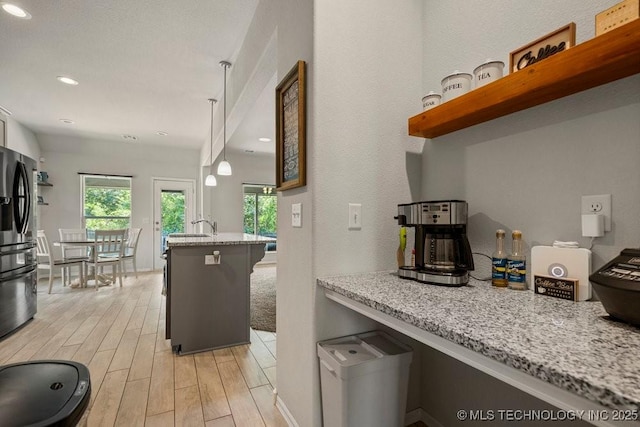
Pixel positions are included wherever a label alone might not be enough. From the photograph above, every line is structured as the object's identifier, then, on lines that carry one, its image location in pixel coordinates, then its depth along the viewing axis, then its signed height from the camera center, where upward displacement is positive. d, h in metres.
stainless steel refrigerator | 2.81 -0.26
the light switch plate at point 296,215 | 1.52 +0.00
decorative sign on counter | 0.99 -0.25
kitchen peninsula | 2.44 -0.64
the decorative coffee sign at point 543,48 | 1.00 +0.59
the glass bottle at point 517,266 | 1.14 -0.20
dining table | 4.57 -0.64
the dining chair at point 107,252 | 4.67 -0.60
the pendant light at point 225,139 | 3.49 +1.06
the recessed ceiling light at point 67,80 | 3.27 +1.52
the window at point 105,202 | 5.88 +0.30
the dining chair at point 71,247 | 4.92 -0.54
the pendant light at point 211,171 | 3.90 +0.94
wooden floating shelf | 0.81 +0.43
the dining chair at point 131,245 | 5.21 -0.51
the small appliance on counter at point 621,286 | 0.71 -0.17
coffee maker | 1.24 -0.12
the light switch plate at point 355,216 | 1.45 +0.00
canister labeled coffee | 1.28 +0.57
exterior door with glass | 6.38 +0.16
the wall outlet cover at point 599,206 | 0.96 +0.03
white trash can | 1.16 -0.68
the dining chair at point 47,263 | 4.40 -0.67
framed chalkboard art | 1.45 +0.46
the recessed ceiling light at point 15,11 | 2.18 +1.54
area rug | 3.18 -1.14
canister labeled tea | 1.17 +0.57
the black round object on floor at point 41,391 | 0.72 -0.48
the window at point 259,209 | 7.06 +0.17
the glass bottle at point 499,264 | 1.19 -0.20
